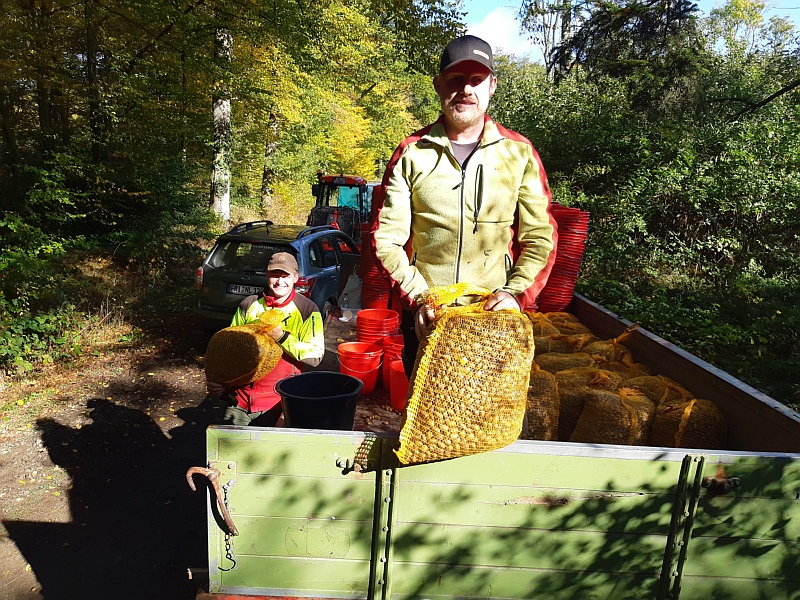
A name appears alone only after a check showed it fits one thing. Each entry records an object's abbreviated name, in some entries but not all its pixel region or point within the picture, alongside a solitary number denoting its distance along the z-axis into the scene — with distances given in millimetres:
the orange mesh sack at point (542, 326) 4824
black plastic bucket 2436
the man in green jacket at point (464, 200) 2311
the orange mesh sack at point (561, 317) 5434
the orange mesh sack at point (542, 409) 3289
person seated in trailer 3148
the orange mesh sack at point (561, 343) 4551
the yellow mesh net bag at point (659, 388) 3371
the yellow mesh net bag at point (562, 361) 4020
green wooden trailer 1817
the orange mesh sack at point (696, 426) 2980
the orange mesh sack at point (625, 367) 3980
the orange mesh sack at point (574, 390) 3492
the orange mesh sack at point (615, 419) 3102
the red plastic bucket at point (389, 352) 4797
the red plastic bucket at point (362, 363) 4700
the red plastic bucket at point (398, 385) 4465
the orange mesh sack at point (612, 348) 4254
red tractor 16469
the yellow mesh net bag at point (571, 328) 5059
